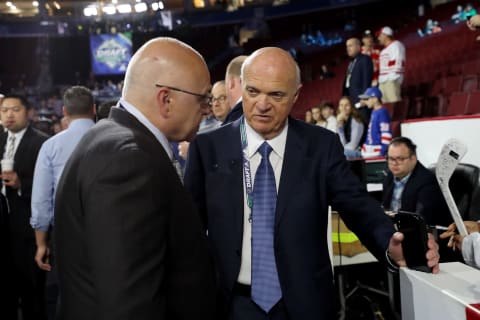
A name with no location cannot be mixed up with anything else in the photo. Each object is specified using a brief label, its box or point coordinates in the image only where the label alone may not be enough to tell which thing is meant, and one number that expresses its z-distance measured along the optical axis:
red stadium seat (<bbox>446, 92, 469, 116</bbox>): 5.57
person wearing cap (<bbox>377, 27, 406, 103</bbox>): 6.30
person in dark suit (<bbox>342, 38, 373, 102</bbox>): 6.24
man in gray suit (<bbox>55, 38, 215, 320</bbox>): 0.95
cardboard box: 2.87
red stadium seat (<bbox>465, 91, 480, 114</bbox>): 5.34
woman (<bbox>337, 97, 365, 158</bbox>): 5.64
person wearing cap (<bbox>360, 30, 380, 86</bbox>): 6.71
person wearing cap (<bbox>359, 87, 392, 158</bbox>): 5.16
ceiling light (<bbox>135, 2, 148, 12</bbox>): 15.07
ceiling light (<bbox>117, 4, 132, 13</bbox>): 15.50
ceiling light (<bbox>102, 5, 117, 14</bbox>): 15.95
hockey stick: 1.32
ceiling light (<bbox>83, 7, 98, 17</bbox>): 16.27
